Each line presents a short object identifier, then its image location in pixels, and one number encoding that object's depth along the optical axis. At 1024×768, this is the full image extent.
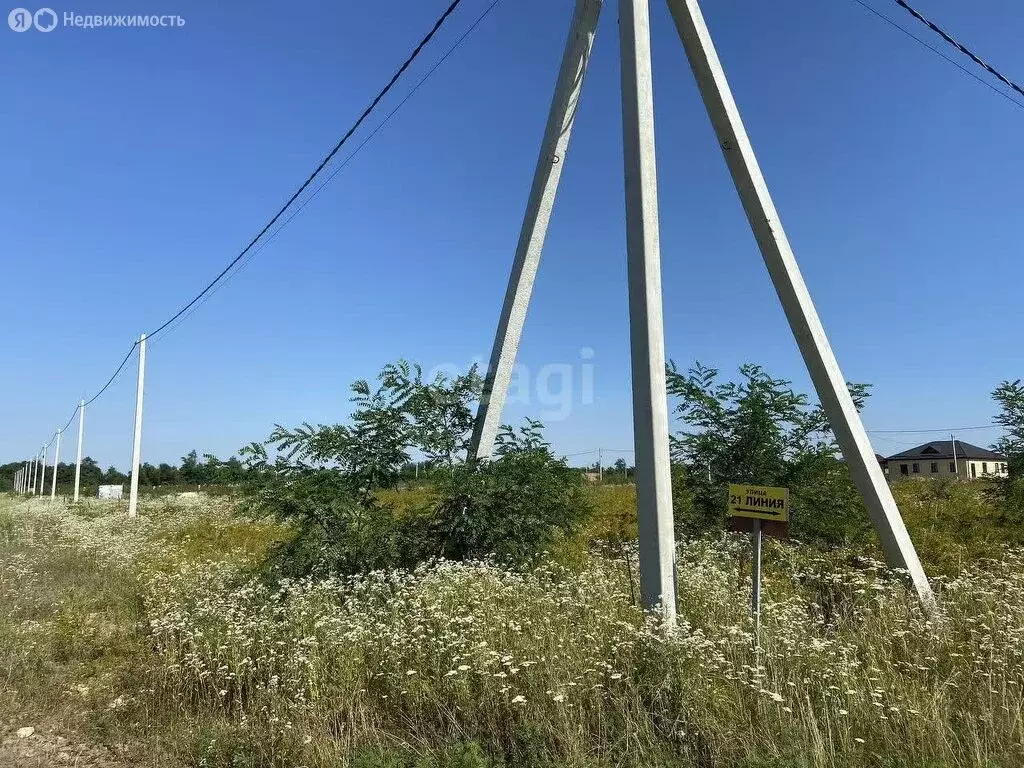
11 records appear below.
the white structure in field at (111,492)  39.88
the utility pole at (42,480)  62.27
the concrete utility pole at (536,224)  6.09
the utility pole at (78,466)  39.54
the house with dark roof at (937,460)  45.00
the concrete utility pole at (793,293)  4.85
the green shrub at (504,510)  6.20
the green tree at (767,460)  6.61
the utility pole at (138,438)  19.64
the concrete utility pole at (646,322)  4.11
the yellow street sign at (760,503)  3.89
